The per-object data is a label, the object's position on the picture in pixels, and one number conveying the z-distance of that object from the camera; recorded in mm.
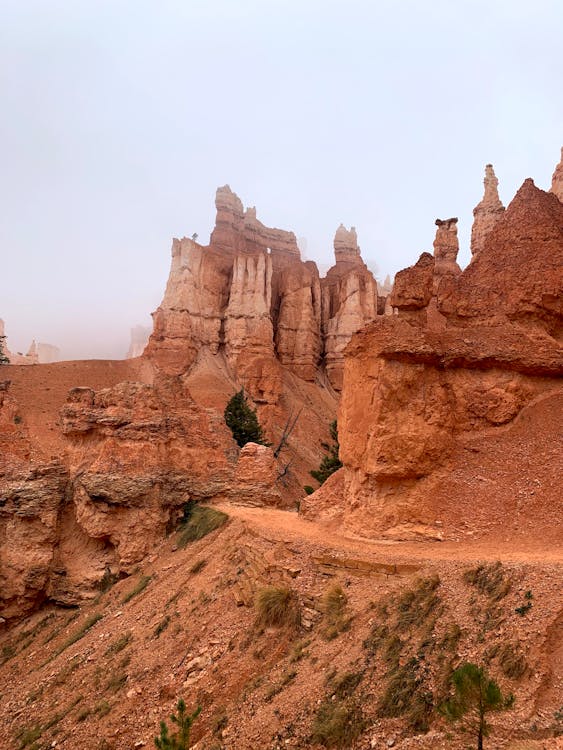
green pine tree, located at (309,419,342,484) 32188
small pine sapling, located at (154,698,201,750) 7728
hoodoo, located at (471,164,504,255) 36250
